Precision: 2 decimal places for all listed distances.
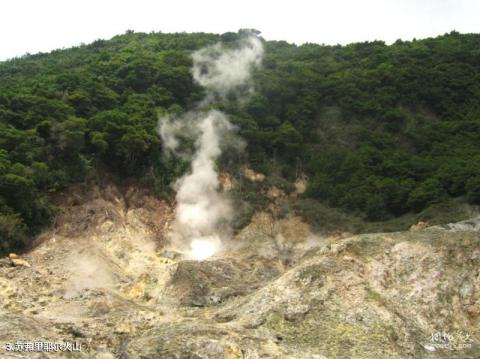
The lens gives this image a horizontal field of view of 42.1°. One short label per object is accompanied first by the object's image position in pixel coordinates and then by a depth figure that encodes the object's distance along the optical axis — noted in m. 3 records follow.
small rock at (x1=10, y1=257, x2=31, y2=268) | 27.16
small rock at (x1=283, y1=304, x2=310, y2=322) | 21.94
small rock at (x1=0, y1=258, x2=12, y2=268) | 26.89
